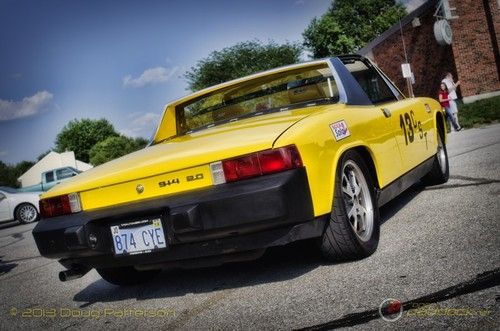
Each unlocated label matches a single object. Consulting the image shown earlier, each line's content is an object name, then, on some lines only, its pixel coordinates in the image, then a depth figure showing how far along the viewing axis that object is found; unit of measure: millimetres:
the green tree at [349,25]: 43906
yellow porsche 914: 2480
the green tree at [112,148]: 49906
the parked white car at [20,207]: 14070
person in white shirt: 12469
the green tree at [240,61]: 43219
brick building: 20047
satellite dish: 18922
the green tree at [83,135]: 73750
